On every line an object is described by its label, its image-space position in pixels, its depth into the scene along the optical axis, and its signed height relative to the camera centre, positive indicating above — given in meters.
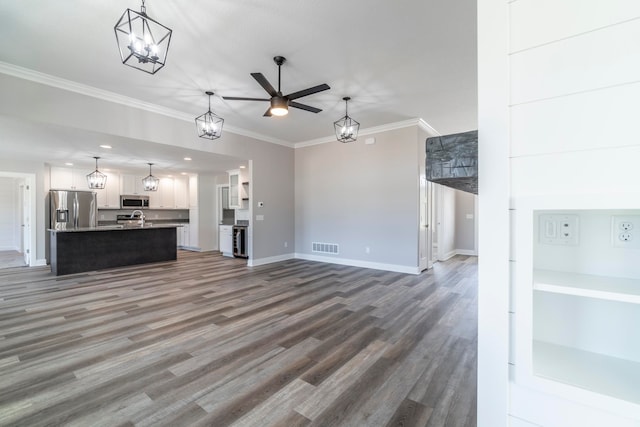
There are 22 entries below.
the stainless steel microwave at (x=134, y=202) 8.64 +0.36
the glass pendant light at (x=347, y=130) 4.25 +1.32
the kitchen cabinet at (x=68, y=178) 7.32 +0.96
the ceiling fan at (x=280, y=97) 3.04 +1.36
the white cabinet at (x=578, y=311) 0.77 -0.32
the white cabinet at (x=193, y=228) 8.90 -0.51
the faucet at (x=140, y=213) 7.72 -0.04
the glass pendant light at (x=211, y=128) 3.84 +1.23
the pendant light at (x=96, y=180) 6.80 +0.84
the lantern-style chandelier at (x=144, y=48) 1.88 +1.19
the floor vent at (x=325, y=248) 6.53 -0.86
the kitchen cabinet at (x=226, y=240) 7.82 -0.79
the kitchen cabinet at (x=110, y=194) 8.20 +0.58
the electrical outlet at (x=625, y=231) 0.84 -0.05
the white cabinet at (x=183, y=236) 9.34 -0.83
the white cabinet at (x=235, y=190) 7.88 +0.69
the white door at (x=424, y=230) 5.53 -0.35
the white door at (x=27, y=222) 6.46 -0.24
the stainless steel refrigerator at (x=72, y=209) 6.87 +0.10
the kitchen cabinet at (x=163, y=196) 9.34 +0.60
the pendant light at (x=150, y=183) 7.66 +0.84
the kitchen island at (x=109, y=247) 5.39 -0.77
